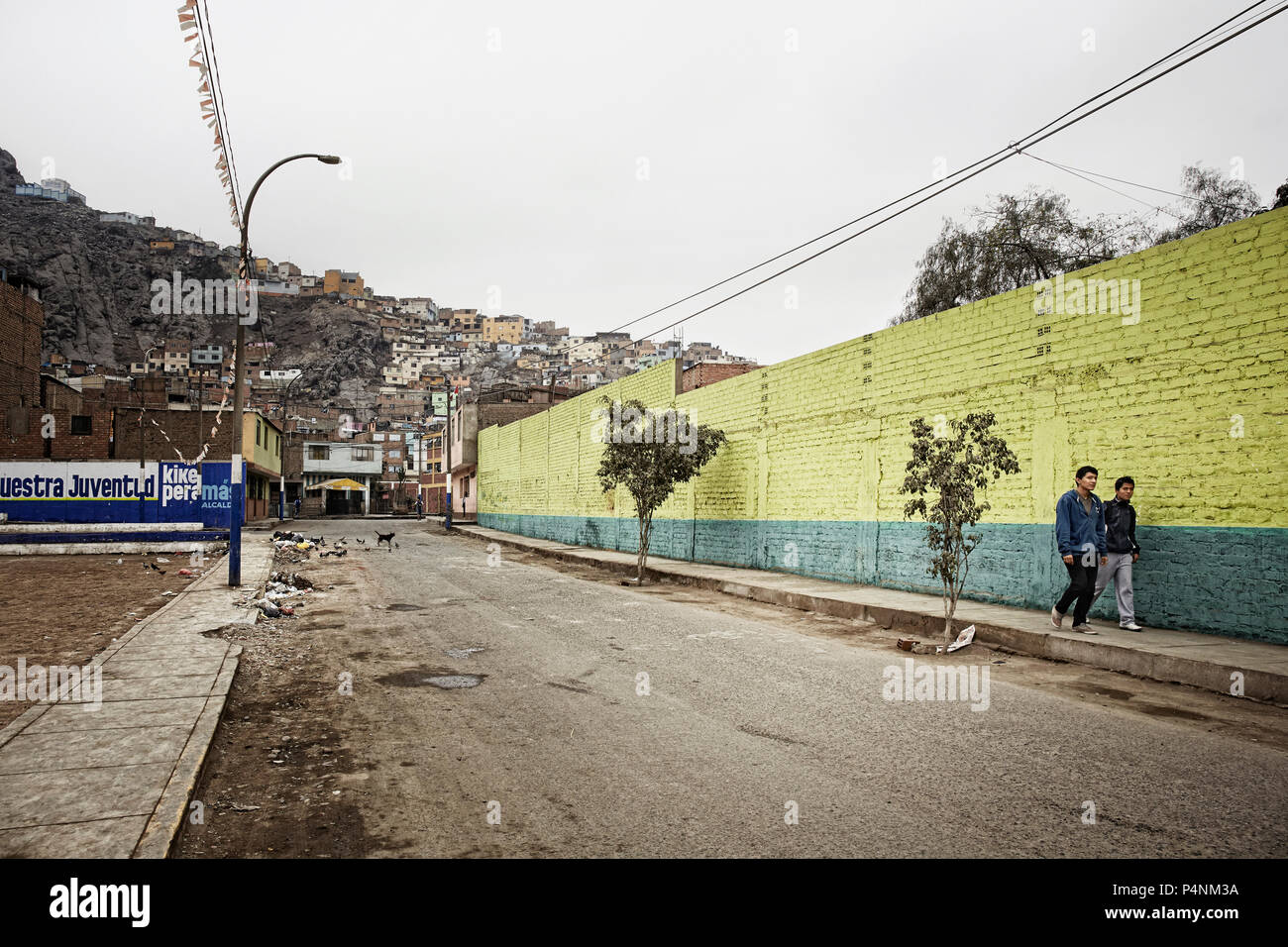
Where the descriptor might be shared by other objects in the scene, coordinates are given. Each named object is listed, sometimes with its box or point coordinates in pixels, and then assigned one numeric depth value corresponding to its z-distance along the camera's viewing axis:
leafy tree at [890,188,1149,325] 32.38
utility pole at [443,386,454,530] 65.94
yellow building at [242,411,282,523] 47.40
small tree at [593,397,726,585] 17.77
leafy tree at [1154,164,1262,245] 30.25
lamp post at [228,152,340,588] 14.52
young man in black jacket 9.01
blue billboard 28.67
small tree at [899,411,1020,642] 9.12
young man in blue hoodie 8.91
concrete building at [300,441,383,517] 87.19
